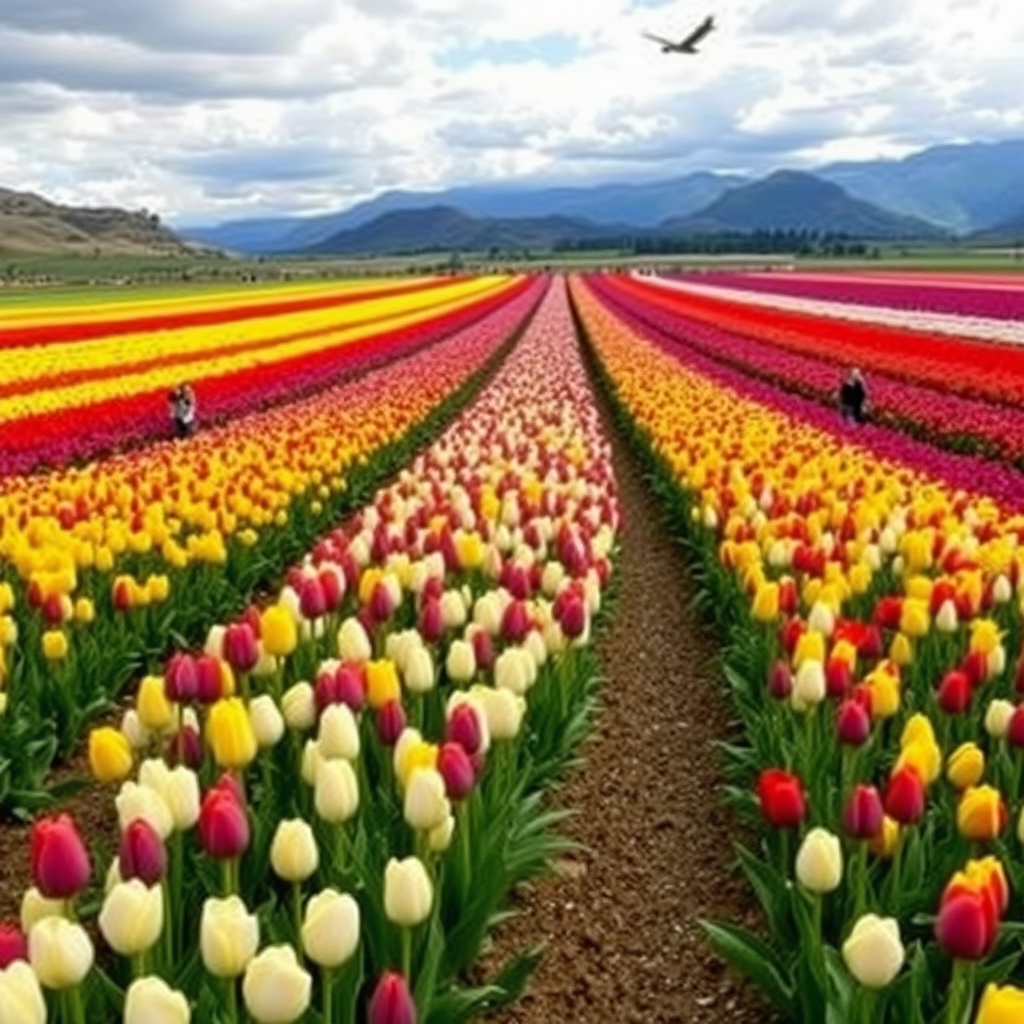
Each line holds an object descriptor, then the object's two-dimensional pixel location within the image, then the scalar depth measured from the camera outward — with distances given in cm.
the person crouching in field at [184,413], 1855
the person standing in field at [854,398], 1809
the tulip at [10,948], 285
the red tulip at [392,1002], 285
